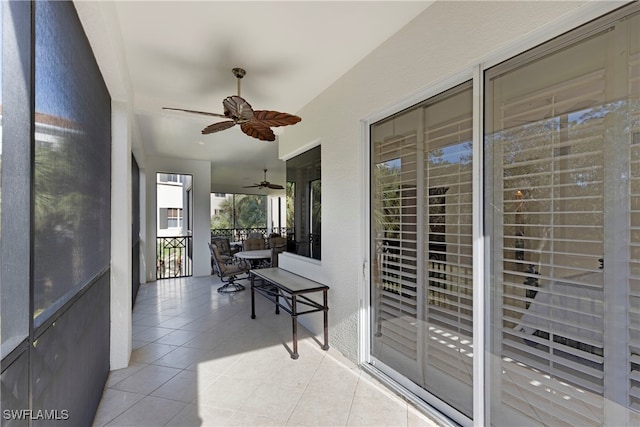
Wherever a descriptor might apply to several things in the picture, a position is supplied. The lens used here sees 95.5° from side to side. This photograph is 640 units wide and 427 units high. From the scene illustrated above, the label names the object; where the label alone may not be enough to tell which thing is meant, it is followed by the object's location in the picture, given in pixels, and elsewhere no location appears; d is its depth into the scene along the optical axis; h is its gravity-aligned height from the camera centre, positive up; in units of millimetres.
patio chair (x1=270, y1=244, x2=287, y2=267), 5262 -755
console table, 2807 -753
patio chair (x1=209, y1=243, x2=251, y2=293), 5223 -1036
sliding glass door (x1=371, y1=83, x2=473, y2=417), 1789 -224
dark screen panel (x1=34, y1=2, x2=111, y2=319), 1111 +268
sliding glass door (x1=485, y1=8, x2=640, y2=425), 1153 -82
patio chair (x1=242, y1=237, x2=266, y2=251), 6578 -688
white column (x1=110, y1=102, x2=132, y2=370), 2557 -220
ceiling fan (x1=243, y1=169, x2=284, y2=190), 7357 +744
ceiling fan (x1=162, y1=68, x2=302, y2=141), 2552 +906
